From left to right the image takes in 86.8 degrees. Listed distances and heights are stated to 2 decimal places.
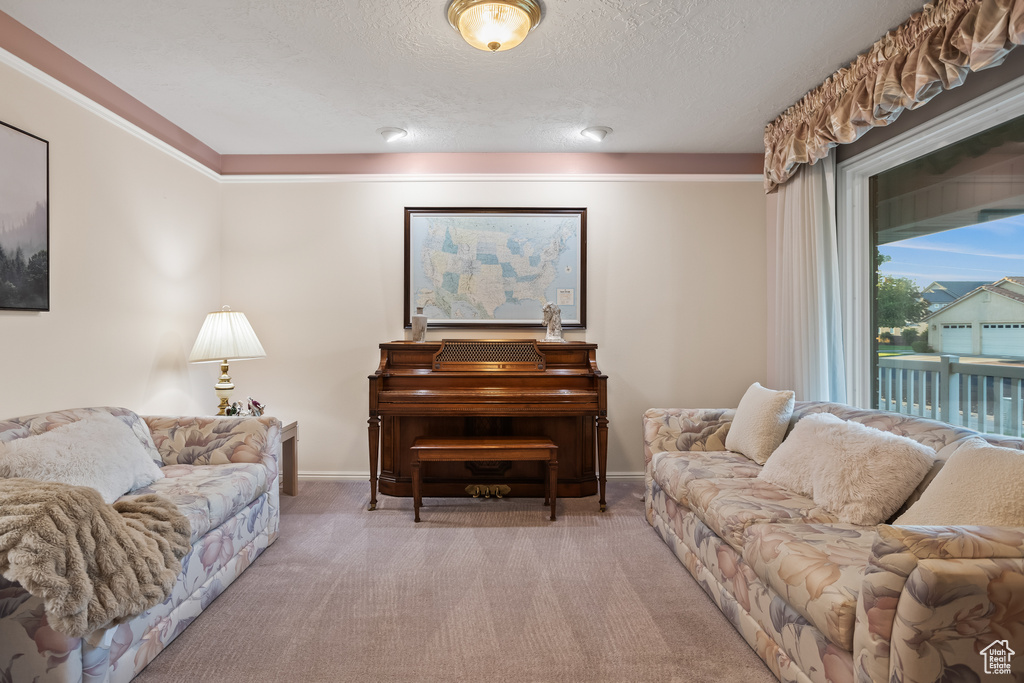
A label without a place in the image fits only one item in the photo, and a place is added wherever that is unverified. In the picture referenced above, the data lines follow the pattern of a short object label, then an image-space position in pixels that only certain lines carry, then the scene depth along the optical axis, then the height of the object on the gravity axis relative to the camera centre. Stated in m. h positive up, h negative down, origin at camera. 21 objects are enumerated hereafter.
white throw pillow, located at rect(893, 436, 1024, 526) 1.44 -0.42
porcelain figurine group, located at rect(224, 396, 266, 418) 3.45 -0.41
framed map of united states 3.99 +0.59
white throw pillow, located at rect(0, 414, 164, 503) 1.91 -0.42
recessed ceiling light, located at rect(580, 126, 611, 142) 3.54 +1.41
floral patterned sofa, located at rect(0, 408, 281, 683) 1.45 -0.75
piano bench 3.17 -0.63
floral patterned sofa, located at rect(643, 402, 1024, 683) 1.17 -0.63
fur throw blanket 1.40 -0.58
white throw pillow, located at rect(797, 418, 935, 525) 1.86 -0.47
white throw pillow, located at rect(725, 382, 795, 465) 2.76 -0.42
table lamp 3.34 +0.02
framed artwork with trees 2.24 +0.54
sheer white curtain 3.10 +0.34
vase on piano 3.78 +0.14
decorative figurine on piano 3.80 +0.17
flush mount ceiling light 2.14 +1.31
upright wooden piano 3.48 -0.48
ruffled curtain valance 1.90 +1.15
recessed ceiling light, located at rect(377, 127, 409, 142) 3.55 +1.41
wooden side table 3.63 -0.78
